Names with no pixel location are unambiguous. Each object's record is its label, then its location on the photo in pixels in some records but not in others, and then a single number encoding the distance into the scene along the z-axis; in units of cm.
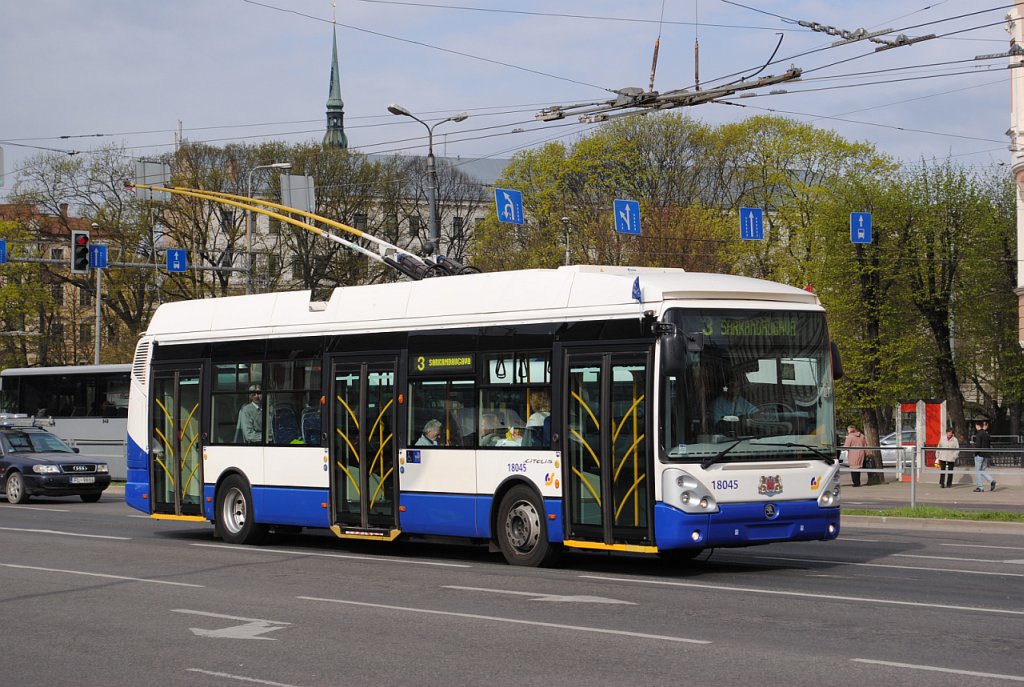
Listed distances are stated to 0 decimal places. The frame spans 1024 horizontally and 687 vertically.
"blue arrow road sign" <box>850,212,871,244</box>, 3766
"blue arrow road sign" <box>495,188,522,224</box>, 3222
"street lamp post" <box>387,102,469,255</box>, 2990
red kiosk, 3681
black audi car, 2988
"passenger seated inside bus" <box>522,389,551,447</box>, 1527
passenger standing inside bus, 1903
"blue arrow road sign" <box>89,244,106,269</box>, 4512
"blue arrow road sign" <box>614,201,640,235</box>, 3547
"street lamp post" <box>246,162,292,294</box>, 4356
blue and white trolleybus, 1416
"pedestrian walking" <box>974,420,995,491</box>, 2806
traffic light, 3856
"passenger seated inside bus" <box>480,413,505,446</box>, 1587
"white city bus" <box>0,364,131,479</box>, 4038
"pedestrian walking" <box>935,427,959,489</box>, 2777
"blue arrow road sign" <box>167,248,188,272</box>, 4675
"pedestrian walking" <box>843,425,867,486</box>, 3394
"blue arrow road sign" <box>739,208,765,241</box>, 3684
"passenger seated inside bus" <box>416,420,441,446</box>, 1656
